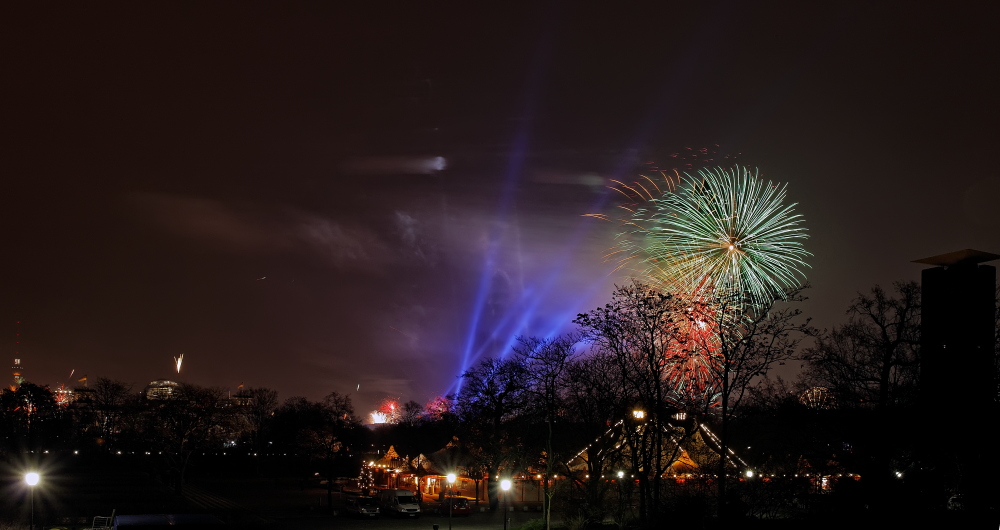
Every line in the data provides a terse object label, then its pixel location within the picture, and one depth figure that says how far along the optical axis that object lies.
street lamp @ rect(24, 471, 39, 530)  29.06
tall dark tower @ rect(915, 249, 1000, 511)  31.86
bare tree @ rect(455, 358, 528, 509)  55.72
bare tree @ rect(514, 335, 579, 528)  43.81
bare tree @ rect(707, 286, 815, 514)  34.62
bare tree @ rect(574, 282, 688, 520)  36.38
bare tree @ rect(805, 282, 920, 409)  33.25
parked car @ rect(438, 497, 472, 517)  54.25
